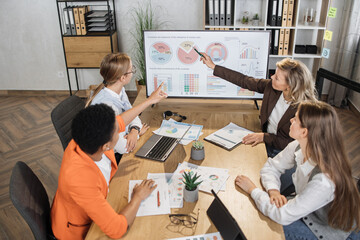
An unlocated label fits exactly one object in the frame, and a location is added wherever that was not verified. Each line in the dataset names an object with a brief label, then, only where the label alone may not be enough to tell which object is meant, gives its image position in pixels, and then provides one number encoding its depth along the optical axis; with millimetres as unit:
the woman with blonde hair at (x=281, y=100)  2137
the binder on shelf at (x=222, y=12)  3797
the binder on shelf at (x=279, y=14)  3778
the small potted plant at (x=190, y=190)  1579
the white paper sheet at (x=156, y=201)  1556
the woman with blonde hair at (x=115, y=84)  2236
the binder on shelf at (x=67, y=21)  4059
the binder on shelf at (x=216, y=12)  3793
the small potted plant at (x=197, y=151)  1930
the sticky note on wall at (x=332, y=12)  3652
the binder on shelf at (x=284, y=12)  3781
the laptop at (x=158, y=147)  1990
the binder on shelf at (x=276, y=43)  3925
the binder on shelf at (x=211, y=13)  3780
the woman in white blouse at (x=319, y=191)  1460
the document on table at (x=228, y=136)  2125
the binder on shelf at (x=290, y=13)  3782
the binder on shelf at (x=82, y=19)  4039
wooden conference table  1451
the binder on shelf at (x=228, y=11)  3776
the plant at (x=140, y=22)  4273
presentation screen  2529
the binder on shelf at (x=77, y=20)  4027
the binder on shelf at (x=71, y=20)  4046
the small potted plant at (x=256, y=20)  3977
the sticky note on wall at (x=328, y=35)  3800
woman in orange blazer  1385
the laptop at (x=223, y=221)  1312
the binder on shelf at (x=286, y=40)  3914
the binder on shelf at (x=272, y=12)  3789
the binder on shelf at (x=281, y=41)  3918
